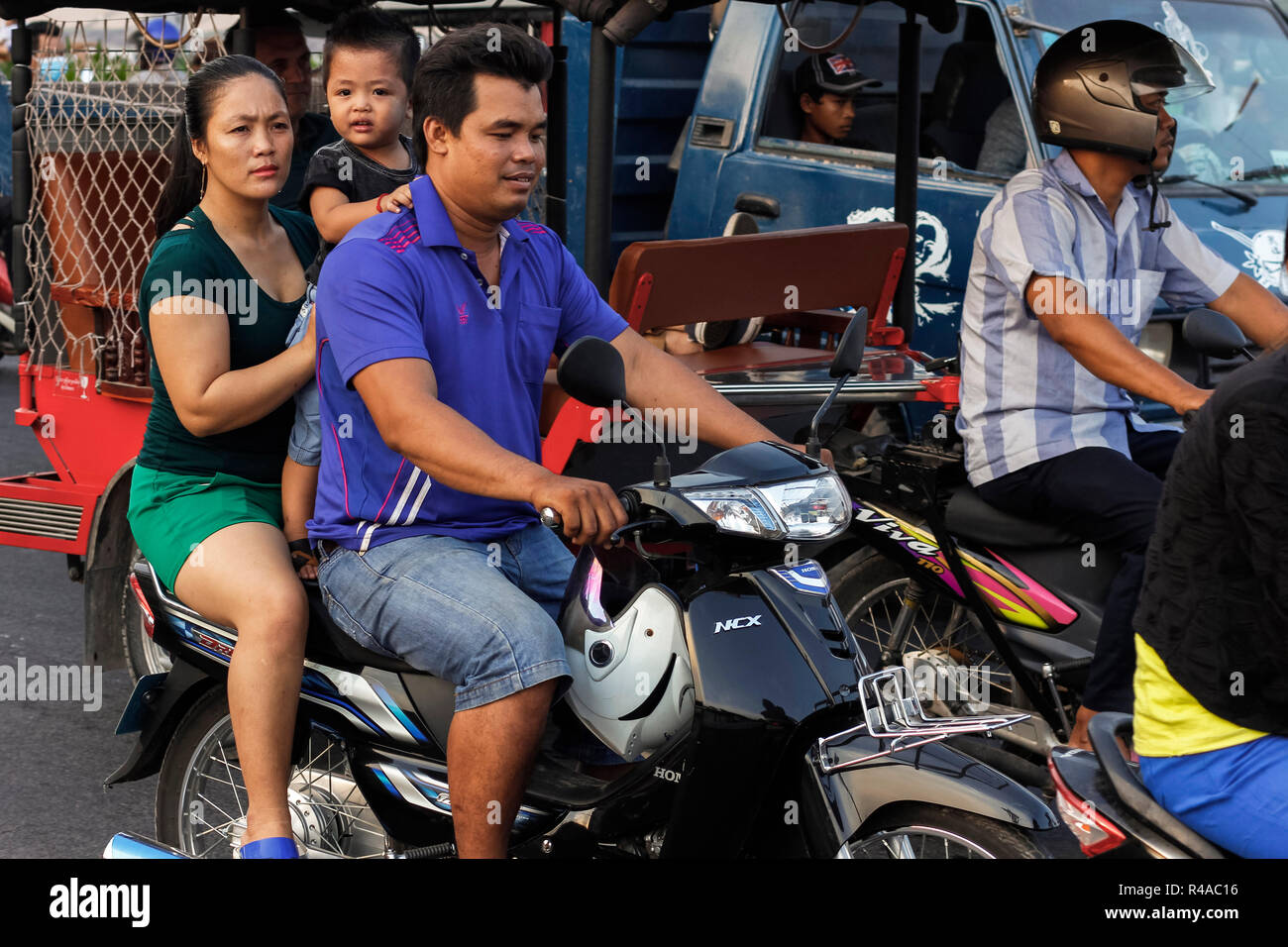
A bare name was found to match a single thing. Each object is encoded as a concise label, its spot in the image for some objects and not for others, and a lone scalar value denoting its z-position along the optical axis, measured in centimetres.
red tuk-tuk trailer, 897
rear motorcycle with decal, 747
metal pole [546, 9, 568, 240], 1077
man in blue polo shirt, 532
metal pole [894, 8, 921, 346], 1059
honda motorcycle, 494
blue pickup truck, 1140
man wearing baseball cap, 1297
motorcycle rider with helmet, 746
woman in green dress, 586
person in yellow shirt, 421
